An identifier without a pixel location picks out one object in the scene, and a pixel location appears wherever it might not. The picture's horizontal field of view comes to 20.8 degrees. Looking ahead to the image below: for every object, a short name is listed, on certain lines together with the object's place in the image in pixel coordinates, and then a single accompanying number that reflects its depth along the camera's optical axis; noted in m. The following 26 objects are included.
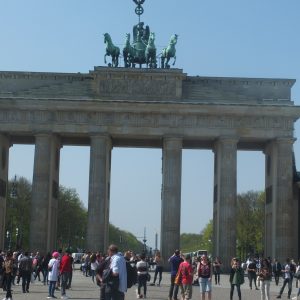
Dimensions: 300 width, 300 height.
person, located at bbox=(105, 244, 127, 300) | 20.84
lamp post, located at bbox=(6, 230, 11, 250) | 106.50
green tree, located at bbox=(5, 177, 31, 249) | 118.62
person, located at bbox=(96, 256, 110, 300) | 21.42
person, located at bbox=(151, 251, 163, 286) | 48.78
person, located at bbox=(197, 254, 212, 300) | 32.75
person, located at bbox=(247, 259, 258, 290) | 49.66
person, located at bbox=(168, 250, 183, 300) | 36.75
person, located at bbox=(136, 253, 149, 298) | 38.06
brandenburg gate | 79.12
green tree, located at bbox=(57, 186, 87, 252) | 135.25
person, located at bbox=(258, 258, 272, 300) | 35.25
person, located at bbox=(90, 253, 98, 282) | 38.72
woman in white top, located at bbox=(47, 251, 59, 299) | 37.06
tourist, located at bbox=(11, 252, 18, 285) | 43.03
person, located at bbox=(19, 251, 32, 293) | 41.53
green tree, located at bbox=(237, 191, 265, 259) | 132.50
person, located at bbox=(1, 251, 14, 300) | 33.59
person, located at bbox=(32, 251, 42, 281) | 53.96
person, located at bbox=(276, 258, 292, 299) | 41.63
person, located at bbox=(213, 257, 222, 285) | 56.66
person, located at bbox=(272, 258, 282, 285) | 59.24
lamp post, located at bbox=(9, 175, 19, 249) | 116.53
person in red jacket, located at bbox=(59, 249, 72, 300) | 37.34
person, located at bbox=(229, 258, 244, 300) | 35.69
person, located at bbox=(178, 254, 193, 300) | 32.94
